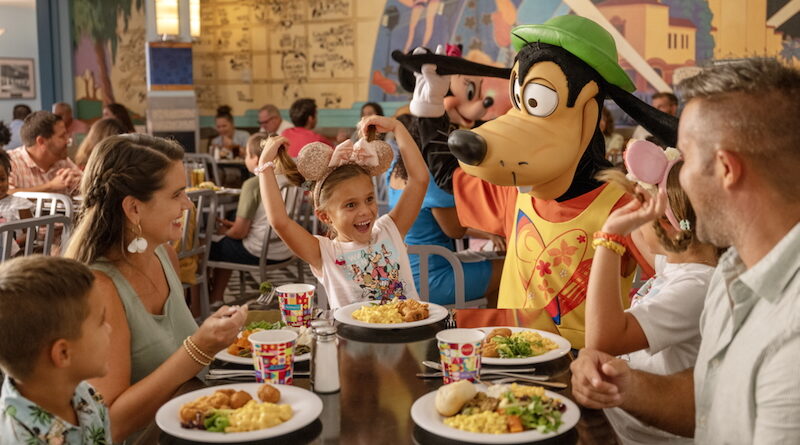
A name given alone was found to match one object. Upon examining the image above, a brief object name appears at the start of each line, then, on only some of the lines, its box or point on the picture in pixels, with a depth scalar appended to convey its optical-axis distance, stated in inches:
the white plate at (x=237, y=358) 67.6
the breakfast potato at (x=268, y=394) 57.1
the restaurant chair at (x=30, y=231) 122.3
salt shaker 60.8
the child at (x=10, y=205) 155.5
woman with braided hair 64.2
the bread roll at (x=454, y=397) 53.7
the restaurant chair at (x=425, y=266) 117.5
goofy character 90.3
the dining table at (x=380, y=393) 52.7
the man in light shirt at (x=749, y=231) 47.4
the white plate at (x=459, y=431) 50.0
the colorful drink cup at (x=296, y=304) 75.7
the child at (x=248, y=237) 191.3
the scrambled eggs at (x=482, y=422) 51.4
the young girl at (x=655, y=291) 65.7
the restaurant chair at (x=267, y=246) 189.9
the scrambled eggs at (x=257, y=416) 52.4
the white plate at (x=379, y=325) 77.1
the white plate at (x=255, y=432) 51.2
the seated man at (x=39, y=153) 202.5
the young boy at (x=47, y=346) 51.5
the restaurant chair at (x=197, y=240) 167.2
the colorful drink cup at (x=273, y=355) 61.7
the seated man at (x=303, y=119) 265.3
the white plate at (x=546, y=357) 65.2
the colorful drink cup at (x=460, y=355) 59.7
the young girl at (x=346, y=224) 97.1
